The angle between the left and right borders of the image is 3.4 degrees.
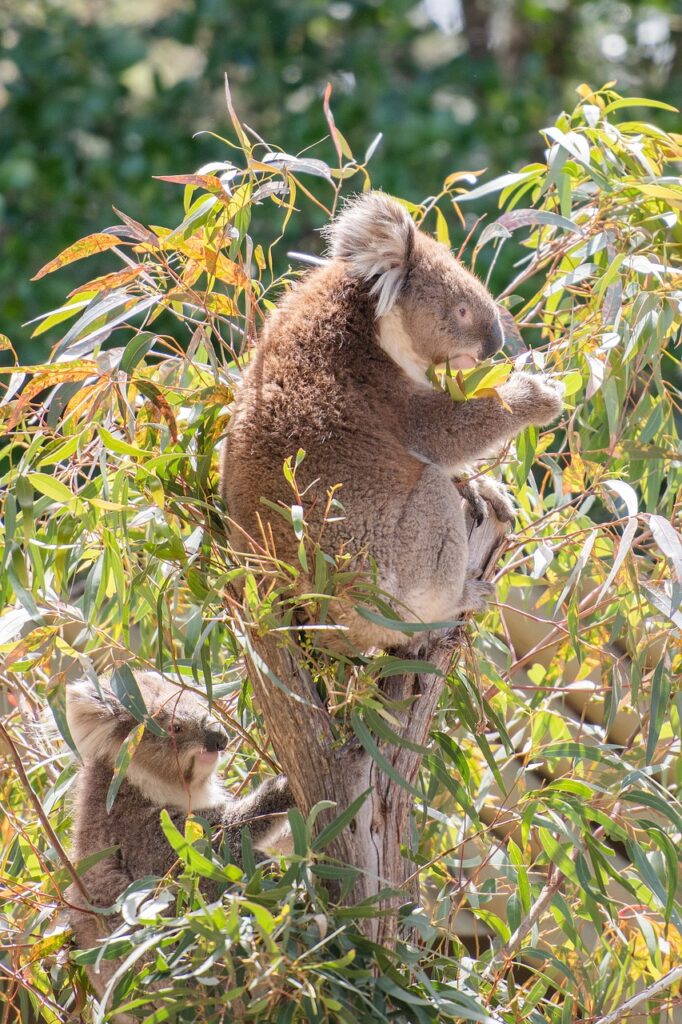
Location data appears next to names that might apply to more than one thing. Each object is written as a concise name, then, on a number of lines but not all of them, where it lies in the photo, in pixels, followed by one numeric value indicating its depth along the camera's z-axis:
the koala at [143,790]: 14.59
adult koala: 14.47
